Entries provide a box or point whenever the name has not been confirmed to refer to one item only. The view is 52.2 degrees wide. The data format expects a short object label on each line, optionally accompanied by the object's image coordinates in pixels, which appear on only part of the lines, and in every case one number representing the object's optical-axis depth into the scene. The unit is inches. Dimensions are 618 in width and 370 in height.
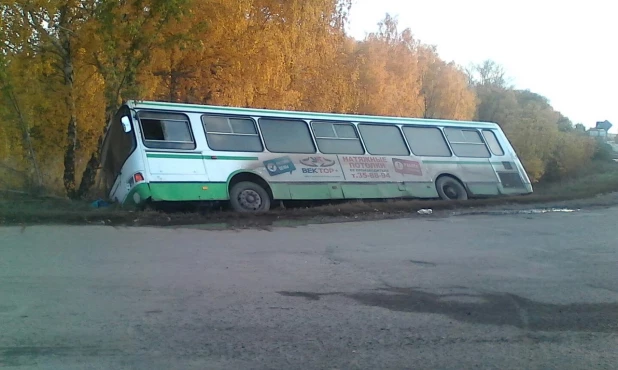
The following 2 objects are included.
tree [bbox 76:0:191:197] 596.4
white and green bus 563.8
